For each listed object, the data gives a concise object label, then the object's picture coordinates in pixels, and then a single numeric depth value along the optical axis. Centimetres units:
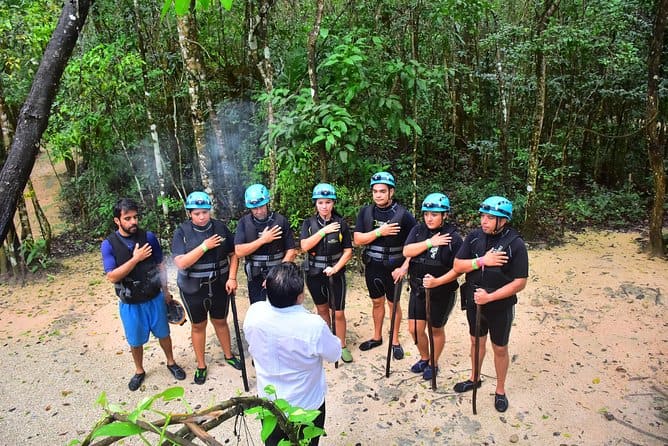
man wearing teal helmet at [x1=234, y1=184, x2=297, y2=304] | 458
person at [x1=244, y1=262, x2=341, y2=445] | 256
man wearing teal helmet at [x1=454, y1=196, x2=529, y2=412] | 368
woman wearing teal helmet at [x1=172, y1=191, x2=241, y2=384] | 439
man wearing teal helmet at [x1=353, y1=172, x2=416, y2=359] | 466
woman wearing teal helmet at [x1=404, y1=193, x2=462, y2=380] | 416
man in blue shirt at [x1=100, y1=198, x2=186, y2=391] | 416
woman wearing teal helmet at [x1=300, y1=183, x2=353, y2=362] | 473
